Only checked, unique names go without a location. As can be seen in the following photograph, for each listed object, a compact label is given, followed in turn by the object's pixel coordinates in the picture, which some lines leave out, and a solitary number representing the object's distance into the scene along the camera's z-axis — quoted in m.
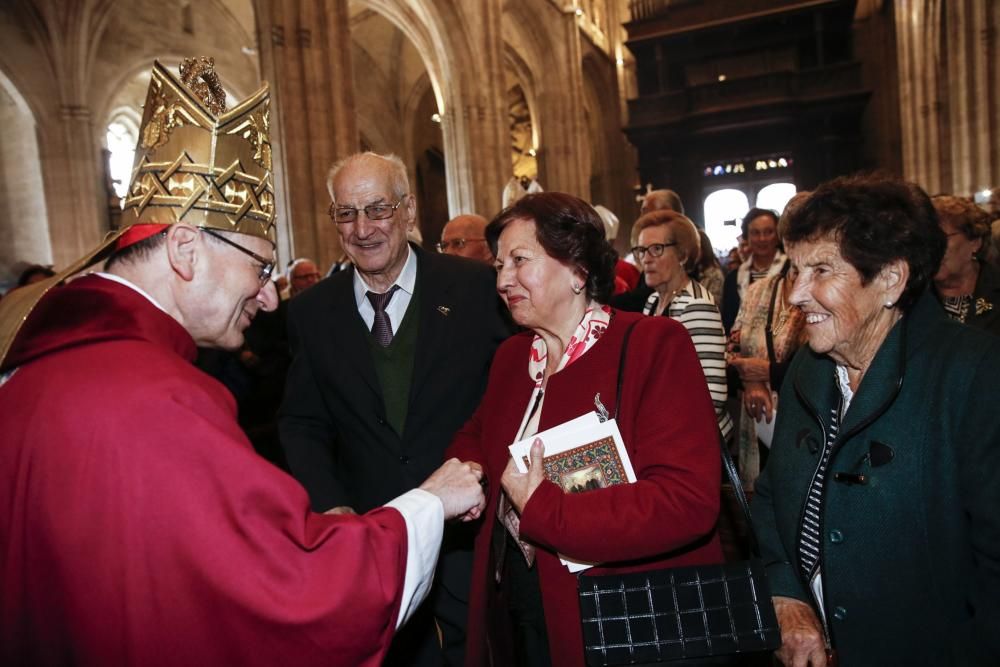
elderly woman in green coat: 1.62
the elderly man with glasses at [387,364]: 2.62
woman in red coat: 1.75
